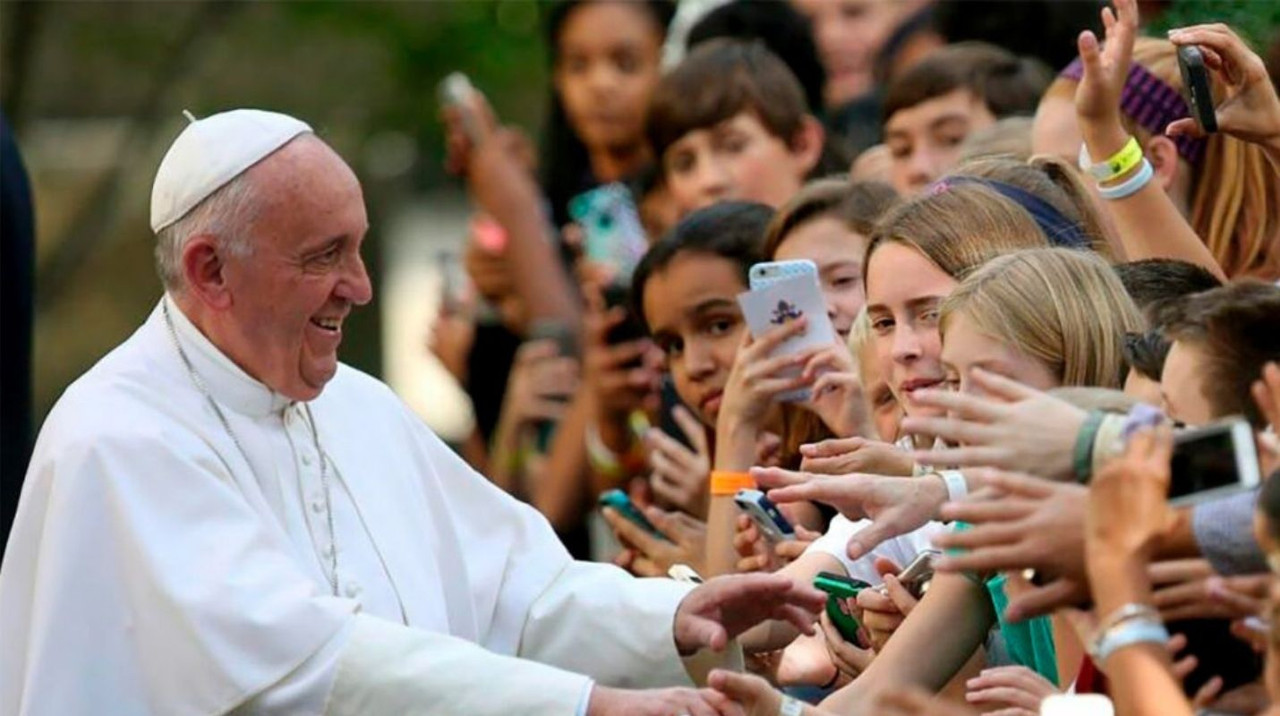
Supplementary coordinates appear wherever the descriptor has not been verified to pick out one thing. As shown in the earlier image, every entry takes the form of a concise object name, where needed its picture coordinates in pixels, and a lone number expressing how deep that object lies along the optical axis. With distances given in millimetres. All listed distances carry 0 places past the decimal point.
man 12969
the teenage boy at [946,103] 17781
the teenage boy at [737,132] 18609
